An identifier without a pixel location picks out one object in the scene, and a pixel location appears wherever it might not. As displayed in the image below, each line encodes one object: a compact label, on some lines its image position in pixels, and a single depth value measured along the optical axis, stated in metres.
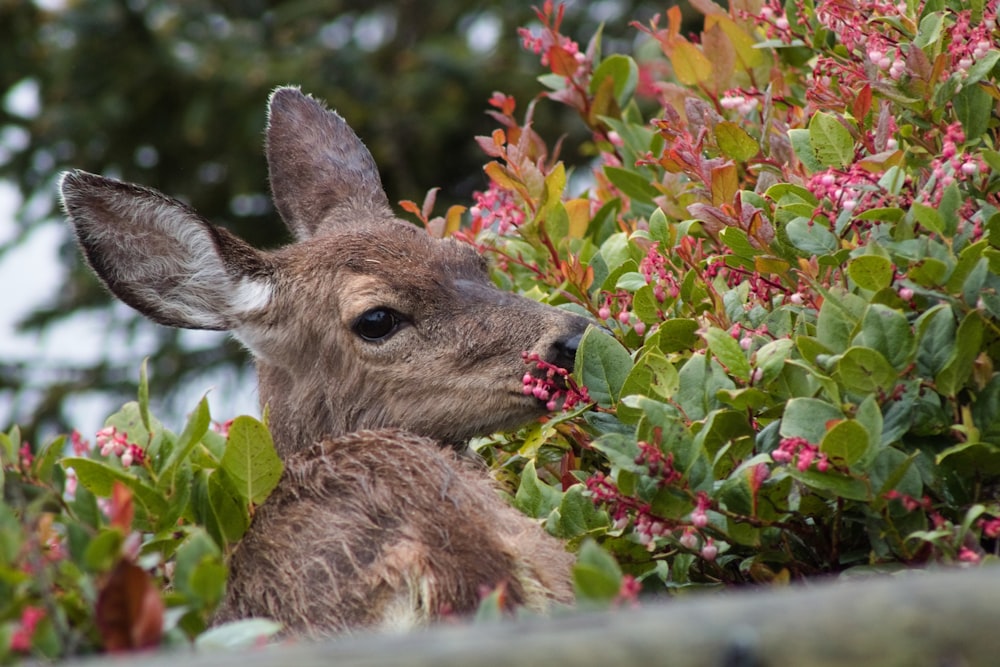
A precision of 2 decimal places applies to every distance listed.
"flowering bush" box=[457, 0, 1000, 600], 5.47
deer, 6.96
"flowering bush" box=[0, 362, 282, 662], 4.12
